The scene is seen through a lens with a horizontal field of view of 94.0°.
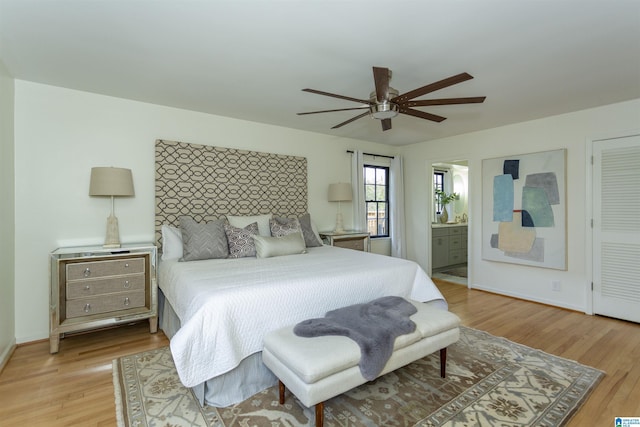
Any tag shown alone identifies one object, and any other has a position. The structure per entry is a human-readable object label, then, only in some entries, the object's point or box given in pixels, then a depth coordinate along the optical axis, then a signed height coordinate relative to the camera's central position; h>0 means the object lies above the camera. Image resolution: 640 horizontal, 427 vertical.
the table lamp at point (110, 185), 2.82 +0.23
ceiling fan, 2.04 +0.83
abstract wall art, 3.77 -0.03
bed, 1.82 -0.53
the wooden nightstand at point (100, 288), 2.57 -0.72
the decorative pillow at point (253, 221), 3.50 -0.15
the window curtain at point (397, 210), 5.48 -0.04
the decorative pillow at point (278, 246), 3.14 -0.40
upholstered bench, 1.54 -0.85
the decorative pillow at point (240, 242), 3.16 -0.36
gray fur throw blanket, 1.69 -0.75
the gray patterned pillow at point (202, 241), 2.98 -0.33
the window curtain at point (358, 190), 5.02 +0.30
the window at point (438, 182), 6.88 +0.59
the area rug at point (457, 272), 5.76 -1.29
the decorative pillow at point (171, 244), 3.11 -0.37
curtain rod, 5.05 +0.96
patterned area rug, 1.76 -1.25
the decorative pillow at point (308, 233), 3.87 -0.33
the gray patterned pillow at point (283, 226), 3.54 -0.22
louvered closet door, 3.24 -0.24
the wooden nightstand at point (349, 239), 4.36 -0.47
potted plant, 6.59 +0.21
